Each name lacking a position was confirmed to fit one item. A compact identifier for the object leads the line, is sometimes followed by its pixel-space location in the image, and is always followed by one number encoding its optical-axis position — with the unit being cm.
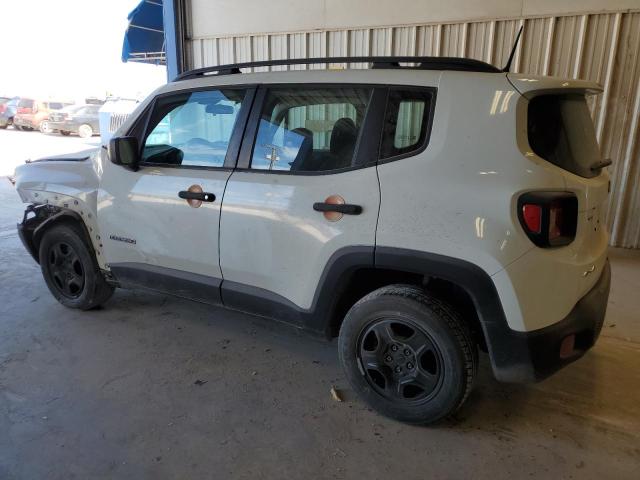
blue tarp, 1080
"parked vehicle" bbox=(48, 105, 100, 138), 2141
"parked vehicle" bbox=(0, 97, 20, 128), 2403
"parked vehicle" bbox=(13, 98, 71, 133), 2278
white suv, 221
